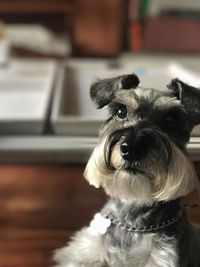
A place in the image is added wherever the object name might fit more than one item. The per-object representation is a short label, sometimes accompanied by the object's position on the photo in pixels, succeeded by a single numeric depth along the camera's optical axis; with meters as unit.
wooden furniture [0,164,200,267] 1.24
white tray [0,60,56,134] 1.26
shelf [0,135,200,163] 1.19
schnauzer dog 0.92
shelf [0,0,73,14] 2.47
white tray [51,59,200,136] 1.23
